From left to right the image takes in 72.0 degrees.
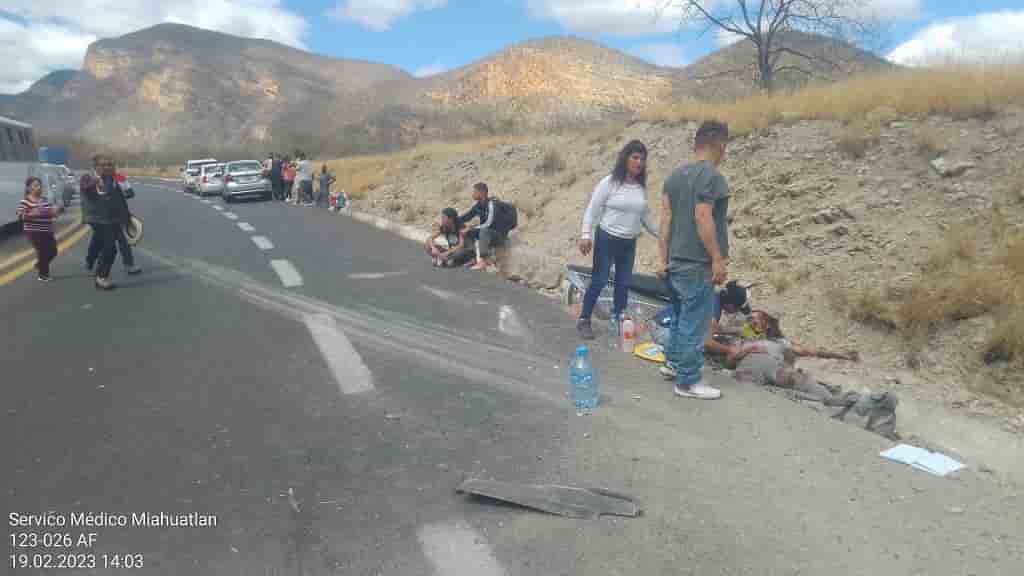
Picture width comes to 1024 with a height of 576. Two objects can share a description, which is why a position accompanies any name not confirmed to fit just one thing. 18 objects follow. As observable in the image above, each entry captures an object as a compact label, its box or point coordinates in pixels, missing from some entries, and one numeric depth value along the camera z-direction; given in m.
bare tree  22.81
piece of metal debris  3.50
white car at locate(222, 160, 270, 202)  26.19
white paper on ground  4.02
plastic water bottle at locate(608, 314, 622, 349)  6.66
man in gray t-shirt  4.70
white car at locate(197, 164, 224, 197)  30.81
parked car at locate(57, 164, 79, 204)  24.83
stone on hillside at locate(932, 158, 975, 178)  9.41
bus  15.63
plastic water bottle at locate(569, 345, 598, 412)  4.97
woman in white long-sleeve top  6.25
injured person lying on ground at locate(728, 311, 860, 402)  5.60
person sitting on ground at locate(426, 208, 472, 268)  11.23
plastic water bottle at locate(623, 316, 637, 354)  6.34
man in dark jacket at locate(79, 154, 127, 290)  9.07
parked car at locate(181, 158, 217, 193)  36.12
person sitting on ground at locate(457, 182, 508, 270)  11.09
